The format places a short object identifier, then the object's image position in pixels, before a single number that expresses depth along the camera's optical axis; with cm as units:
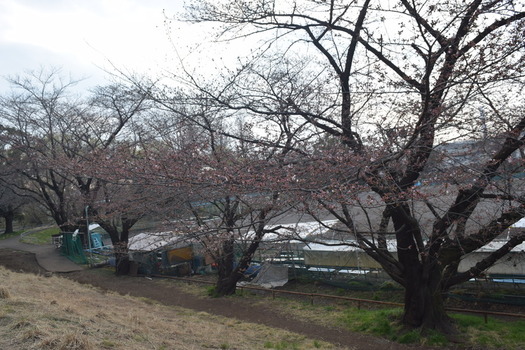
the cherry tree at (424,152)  667
